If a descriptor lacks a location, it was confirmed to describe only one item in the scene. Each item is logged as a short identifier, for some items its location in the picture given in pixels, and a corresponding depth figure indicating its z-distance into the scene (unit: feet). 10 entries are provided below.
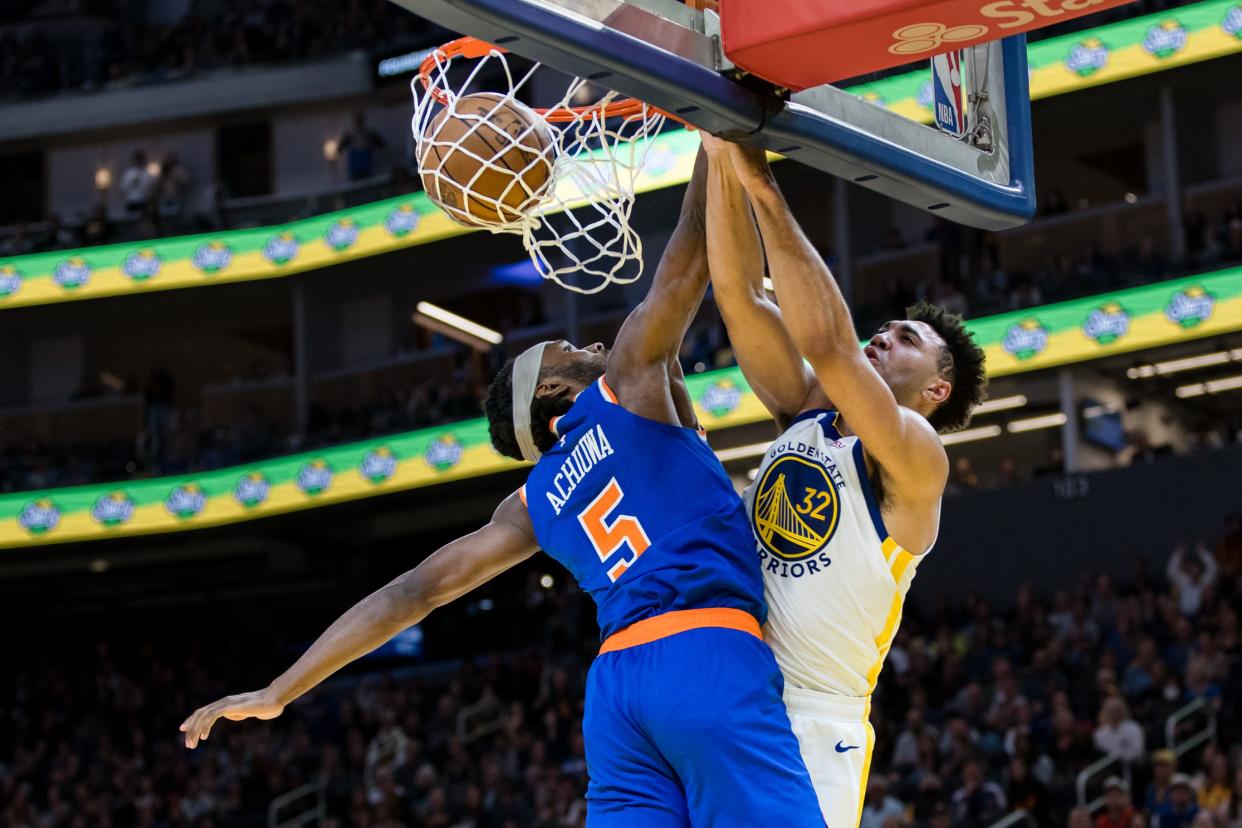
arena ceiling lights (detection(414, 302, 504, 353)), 83.61
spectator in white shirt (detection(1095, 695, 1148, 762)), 41.11
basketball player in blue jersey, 12.44
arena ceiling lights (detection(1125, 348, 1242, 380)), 63.21
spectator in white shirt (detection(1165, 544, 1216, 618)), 48.44
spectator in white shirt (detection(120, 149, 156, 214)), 91.71
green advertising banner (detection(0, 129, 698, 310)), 78.28
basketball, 14.70
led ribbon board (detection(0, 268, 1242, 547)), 57.88
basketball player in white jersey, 12.71
